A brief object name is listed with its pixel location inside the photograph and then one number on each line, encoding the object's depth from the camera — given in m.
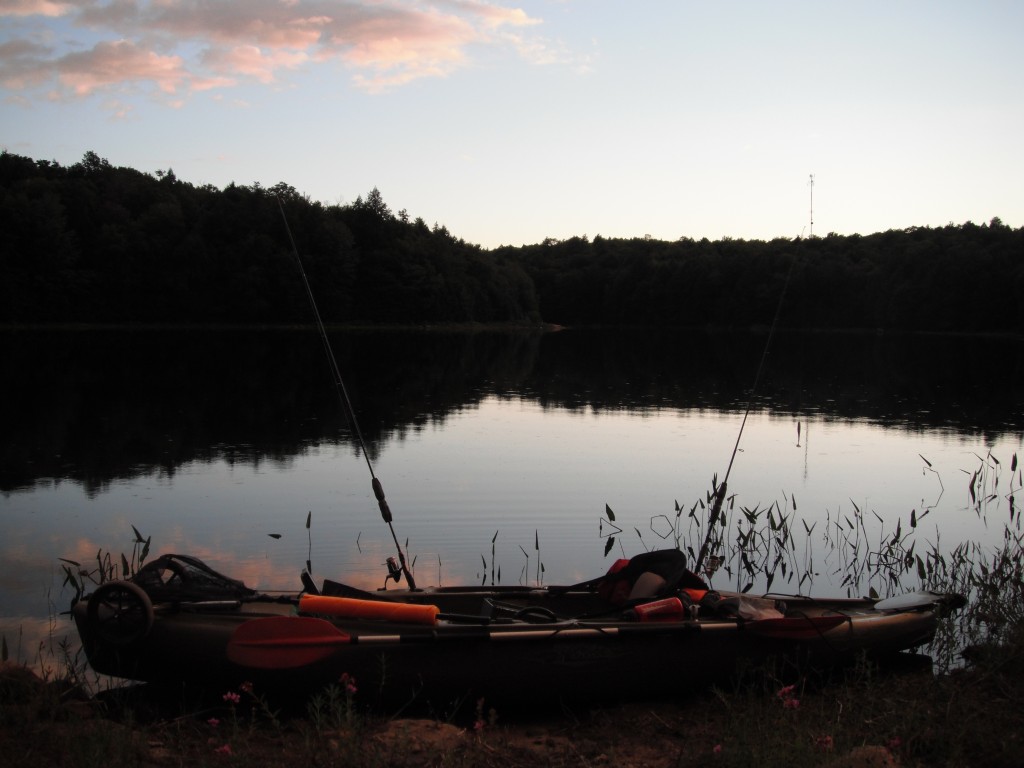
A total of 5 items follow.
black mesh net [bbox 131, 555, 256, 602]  6.85
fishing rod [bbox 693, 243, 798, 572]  9.03
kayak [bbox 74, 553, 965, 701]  6.56
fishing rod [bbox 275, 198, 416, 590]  8.30
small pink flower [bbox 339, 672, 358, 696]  5.82
